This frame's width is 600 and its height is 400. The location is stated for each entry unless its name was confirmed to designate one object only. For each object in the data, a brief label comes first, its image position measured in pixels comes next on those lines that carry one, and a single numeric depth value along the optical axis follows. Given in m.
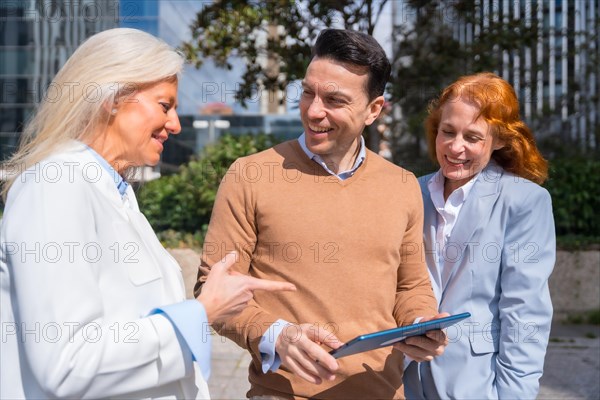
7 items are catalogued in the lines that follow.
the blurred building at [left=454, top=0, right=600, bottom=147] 8.76
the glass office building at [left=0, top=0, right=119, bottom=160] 24.94
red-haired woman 2.51
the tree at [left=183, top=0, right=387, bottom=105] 7.98
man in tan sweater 2.21
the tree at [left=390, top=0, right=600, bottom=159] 8.39
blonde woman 1.46
